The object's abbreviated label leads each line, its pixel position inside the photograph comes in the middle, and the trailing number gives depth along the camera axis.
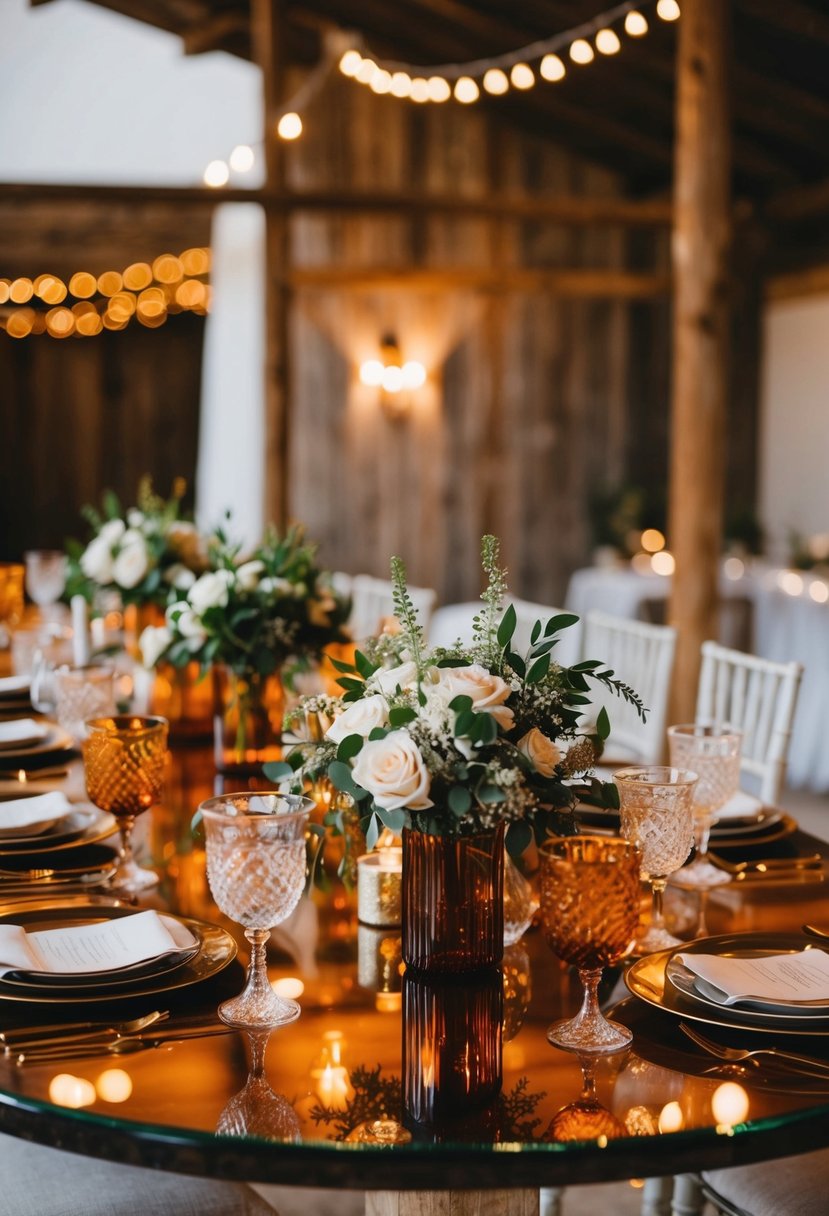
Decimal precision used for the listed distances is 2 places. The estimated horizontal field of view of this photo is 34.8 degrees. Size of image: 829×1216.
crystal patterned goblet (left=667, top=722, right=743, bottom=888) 1.67
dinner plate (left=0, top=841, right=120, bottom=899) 1.67
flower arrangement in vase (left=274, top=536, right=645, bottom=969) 1.20
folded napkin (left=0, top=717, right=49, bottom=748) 2.28
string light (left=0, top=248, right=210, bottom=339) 7.03
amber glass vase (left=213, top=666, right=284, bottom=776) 2.20
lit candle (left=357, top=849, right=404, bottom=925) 1.51
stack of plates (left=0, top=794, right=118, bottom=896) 1.67
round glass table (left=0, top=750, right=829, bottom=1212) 0.99
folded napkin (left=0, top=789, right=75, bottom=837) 1.77
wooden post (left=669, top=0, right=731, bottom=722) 4.98
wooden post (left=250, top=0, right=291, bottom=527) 5.81
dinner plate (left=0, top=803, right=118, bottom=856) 1.73
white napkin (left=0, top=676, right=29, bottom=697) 2.70
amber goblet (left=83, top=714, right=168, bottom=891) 1.55
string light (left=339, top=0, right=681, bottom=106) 4.93
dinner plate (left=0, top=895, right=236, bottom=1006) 1.24
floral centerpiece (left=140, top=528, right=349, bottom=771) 2.17
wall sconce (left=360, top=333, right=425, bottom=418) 7.67
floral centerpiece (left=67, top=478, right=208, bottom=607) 2.58
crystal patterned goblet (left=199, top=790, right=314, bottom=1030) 1.21
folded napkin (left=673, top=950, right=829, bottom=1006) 1.25
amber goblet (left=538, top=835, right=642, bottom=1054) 1.18
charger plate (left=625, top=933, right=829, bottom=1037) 1.21
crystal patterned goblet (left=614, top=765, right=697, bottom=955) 1.36
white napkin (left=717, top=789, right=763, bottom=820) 1.91
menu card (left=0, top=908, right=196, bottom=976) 1.28
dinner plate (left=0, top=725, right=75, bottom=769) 2.21
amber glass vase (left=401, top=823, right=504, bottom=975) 1.27
